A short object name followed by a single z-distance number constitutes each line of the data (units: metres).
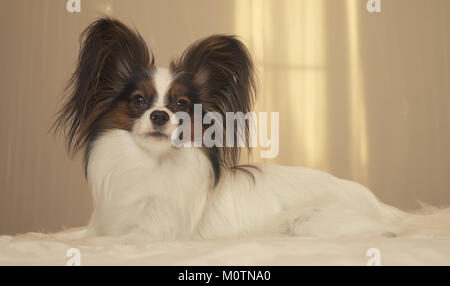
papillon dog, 1.03
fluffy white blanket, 0.87
